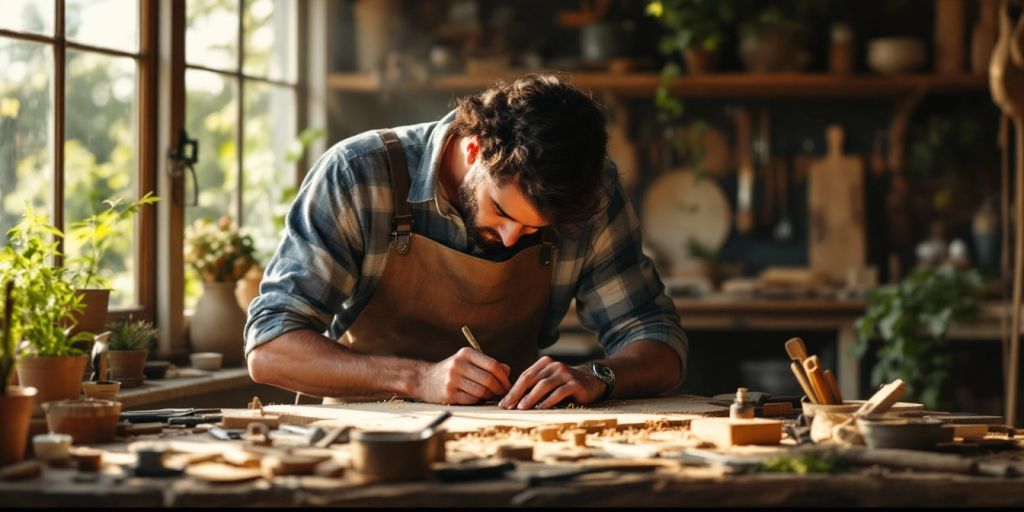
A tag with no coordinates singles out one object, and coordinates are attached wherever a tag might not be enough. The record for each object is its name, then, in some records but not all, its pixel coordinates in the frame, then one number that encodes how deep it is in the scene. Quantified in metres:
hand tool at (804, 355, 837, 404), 2.50
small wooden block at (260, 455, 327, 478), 1.96
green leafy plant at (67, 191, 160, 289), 3.33
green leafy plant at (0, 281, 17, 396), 2.12
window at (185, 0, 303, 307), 4.94
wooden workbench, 1.84
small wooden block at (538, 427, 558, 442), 2.37
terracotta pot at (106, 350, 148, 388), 3.84
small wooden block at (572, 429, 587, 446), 2.28
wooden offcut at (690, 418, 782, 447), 2.32
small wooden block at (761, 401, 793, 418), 2.79
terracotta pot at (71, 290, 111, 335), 3.63
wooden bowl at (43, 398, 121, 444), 2.26
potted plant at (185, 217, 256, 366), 4.72
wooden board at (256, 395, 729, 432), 2.48
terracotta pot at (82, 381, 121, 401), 2.60
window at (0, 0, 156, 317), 3.85
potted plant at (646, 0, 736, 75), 6.24
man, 2.83
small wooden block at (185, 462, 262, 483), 1.91
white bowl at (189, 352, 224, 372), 4.48
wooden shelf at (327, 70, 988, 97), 6.18
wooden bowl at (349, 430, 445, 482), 1.94
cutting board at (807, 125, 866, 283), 6.56
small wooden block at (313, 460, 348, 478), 1.96
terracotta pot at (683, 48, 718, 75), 6.34
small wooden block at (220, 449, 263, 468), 2.04
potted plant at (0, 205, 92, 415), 2.37
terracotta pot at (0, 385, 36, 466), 2.06
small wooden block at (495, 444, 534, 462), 2.12
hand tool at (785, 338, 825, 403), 2.54
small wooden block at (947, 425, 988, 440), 2.46
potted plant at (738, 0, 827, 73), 6.24
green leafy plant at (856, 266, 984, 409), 5.66
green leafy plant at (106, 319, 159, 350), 3.86
